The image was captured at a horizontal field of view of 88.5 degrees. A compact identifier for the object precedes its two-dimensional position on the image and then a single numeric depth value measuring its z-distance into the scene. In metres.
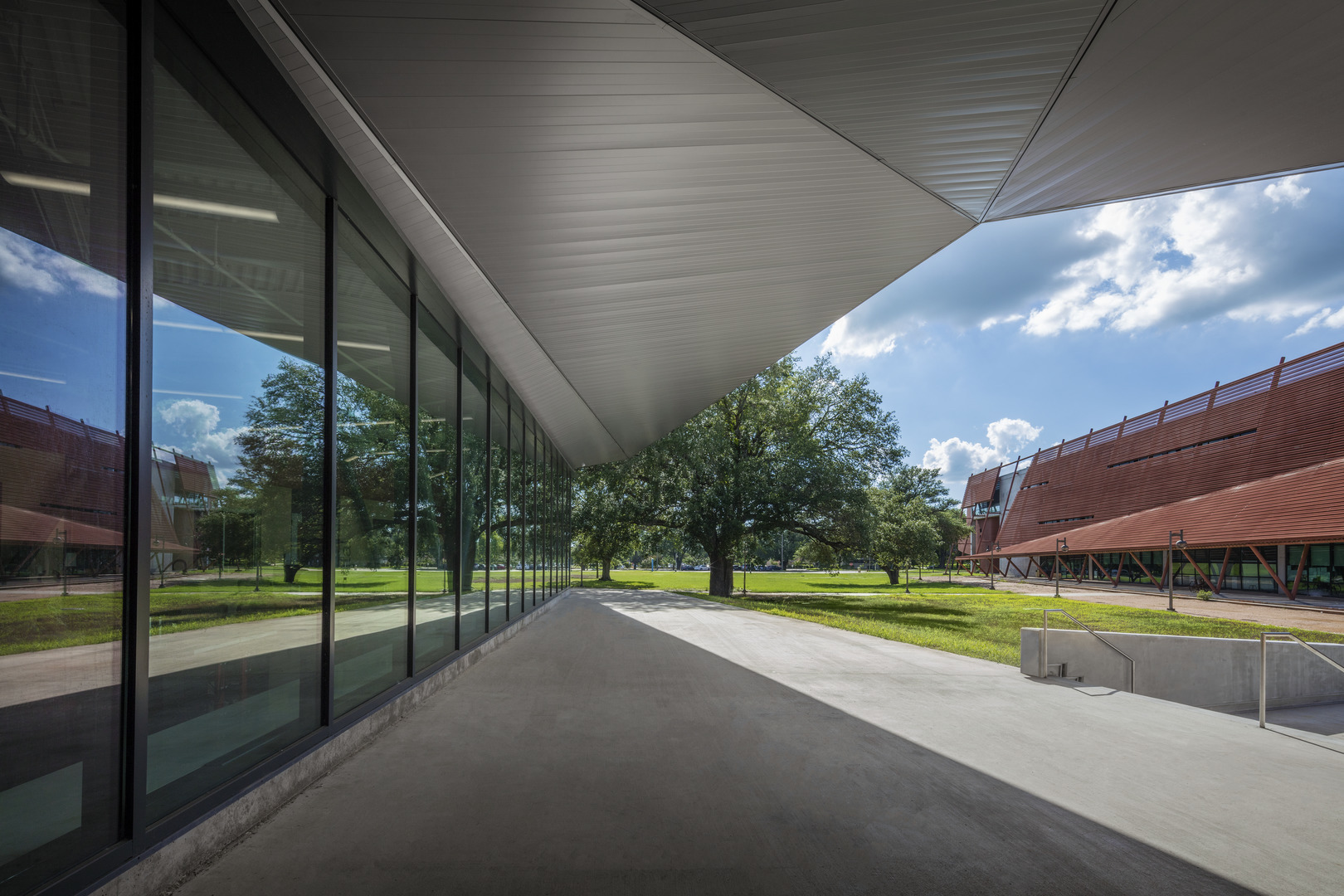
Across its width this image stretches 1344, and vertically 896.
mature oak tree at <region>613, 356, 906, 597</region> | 25.69
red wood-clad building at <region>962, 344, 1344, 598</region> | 31.98
